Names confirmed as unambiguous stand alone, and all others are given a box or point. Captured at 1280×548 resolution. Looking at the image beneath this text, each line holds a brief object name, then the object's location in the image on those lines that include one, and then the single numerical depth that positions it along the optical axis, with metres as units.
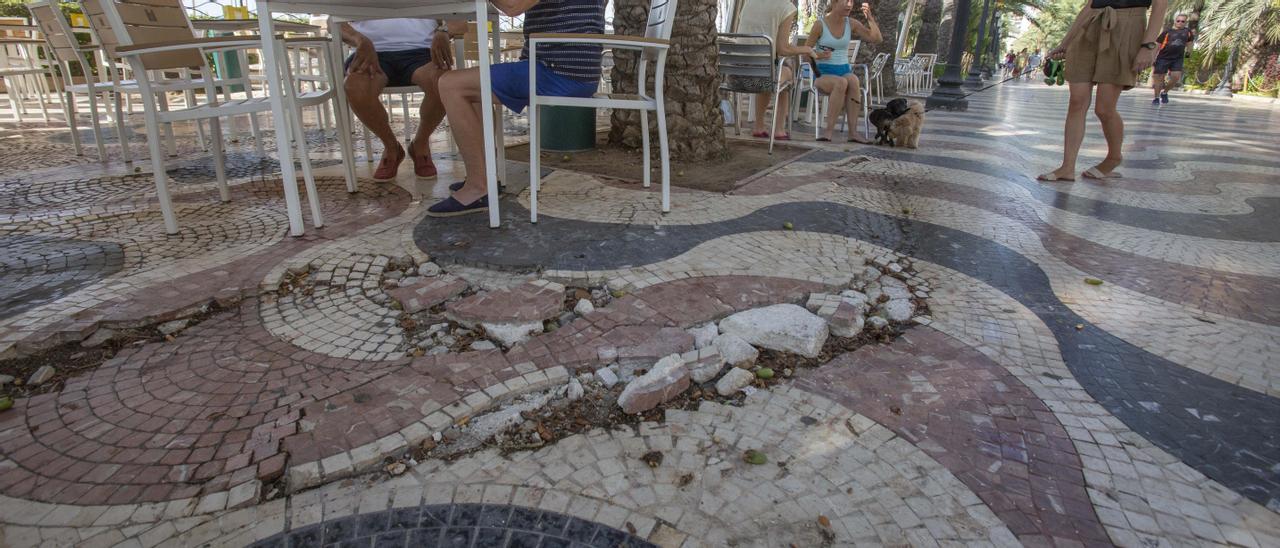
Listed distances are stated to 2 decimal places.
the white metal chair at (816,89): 6.95
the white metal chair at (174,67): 2.94
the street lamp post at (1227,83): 19.71
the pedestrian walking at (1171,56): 14.65
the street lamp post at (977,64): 21.28
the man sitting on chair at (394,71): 4.05
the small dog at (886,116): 6.55
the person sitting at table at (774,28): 6.38
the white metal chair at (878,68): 10.28
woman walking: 4.47
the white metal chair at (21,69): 6.60
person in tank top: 6.71
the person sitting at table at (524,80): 3.21
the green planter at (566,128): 5.42
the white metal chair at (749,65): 5.72
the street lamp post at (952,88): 11.41
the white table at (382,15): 2.82
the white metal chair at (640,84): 2.99
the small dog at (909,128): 6.40
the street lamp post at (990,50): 31.38
